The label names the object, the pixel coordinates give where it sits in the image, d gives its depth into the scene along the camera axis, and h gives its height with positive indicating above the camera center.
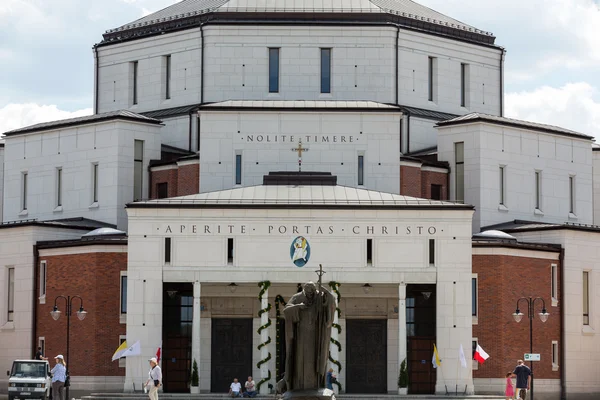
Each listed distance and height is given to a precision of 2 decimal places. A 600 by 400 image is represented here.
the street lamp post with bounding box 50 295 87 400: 66.75 +0.26
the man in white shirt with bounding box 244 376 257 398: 67.81 -3.34
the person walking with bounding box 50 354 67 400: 59.66 -2.59
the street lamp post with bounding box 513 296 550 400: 67.38 +0.49
